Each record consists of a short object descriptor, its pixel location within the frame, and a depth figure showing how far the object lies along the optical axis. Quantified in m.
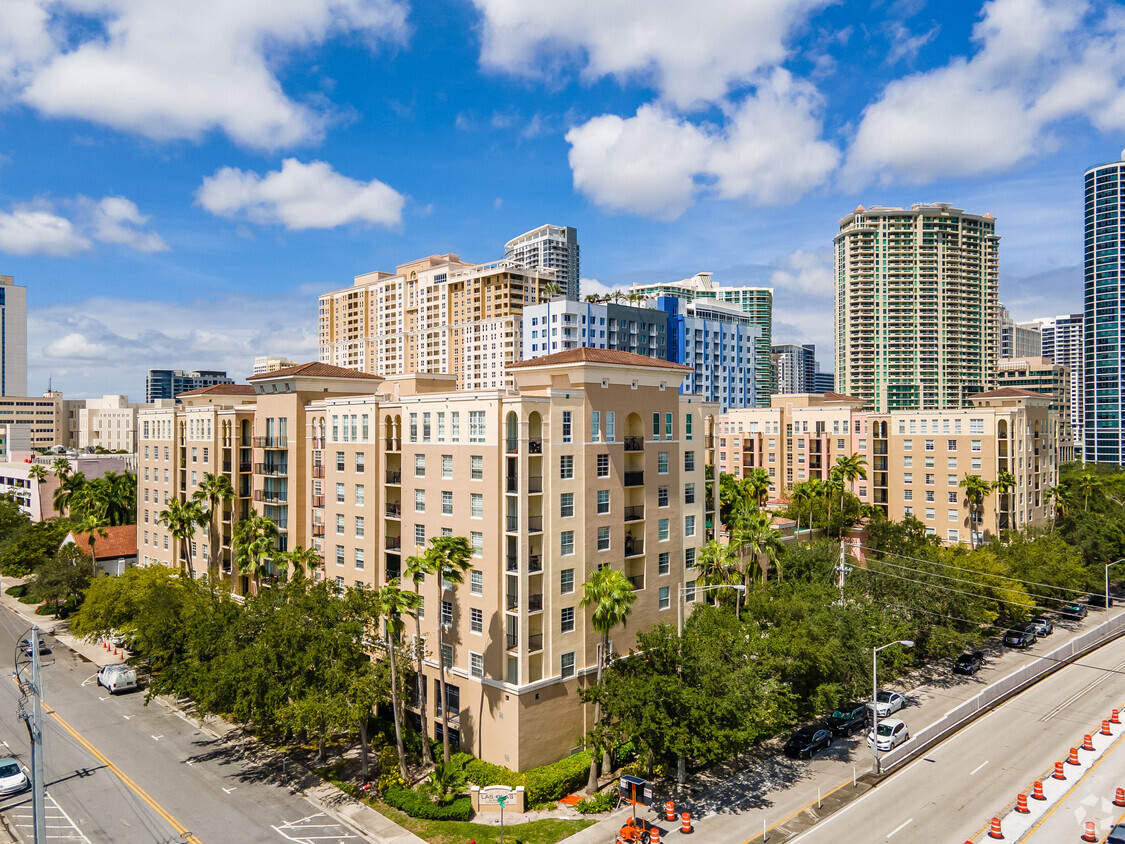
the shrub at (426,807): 40.06
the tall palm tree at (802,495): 84.31
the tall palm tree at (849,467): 85.94
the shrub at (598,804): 40.88
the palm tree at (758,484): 81.00
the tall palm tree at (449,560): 43.12
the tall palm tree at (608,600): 42.42
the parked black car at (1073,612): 75.56
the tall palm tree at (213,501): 68.94
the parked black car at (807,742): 46.56
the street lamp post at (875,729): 43.22
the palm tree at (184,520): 69.00
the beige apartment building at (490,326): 183.38
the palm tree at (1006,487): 86.38
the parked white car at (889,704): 52.56
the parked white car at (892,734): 46.94
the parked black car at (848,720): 50.38
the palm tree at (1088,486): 99.94
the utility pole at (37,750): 29.67
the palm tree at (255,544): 56.41
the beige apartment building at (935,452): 89.62
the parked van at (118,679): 58.56
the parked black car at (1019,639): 68.19
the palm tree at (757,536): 57.78
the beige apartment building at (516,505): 45.97
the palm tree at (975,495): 86.25
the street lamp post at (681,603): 50.39
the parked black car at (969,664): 61.56
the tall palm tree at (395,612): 42.78
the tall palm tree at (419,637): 42.95
